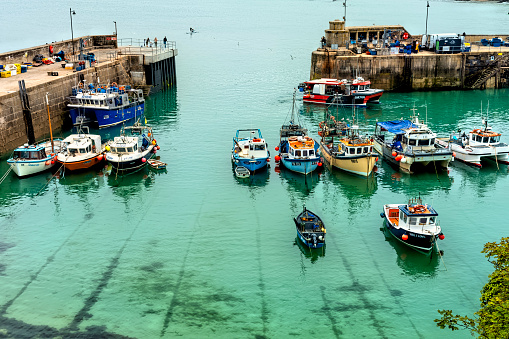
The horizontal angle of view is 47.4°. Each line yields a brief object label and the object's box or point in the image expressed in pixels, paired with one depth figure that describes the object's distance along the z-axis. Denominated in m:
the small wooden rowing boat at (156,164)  49.97
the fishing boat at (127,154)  47.91
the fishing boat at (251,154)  47.44
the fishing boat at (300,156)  47.19
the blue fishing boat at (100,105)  61.00
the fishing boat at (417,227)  34.34
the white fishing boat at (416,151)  47.47
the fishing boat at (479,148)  49.12
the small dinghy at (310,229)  34.53
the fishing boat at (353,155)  46.69
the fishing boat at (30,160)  46.53
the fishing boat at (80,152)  47.78
